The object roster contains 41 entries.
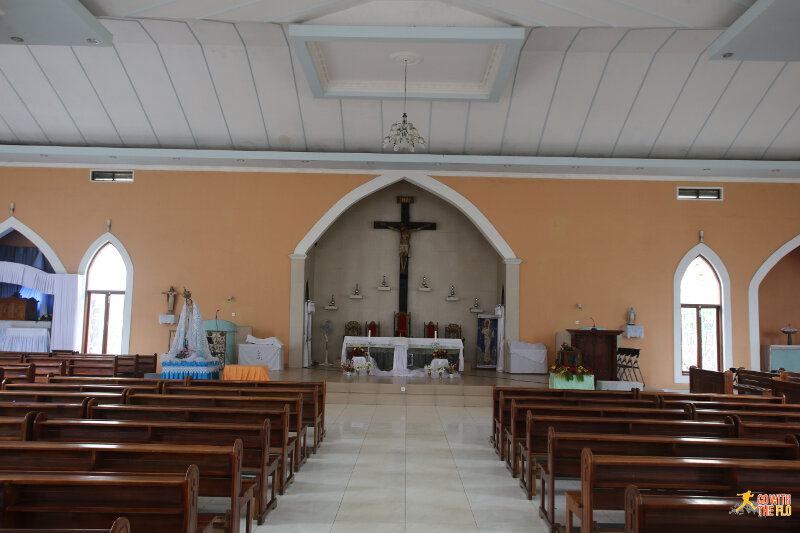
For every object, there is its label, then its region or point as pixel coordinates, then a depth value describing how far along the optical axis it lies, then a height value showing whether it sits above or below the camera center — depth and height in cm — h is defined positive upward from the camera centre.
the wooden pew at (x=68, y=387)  567 -71
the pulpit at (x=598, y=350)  1138 -41
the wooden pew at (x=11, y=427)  406 -80
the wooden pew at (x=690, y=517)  234 -76
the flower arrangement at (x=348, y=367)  1151 -87
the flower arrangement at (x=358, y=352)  1166 -58
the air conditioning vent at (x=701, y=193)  1317 +315
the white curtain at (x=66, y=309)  1286 +17
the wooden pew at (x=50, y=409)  458 -75
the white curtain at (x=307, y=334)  1347 -28
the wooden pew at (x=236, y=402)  524 -75
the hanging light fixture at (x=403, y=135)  826 +274
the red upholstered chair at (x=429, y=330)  1448 -12
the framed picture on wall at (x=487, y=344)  1422 -44
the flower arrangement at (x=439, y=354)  1186 -59
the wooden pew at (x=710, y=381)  865 -80
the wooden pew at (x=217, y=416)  457 -78
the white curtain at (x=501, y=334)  1330 -19
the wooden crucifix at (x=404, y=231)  1467 +237
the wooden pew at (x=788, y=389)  786 -79
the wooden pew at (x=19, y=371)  738 -74
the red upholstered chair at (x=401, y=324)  1438 +1
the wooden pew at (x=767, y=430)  459 -78
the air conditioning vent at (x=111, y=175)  1329 +329
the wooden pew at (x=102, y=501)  250 -82
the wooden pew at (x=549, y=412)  505 -76
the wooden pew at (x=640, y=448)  369 -79
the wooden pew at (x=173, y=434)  383 -79
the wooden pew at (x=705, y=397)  642 -74
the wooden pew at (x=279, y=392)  594 -76
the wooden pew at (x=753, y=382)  912 -82
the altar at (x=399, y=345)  1184 -43
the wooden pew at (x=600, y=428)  446 -78
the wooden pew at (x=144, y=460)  313 -81
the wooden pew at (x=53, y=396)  517 -73
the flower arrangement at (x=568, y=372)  858 -65
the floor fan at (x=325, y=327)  1474 -11
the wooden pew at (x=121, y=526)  187 -68
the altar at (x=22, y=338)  1262 -48
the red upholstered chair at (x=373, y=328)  1460 -11
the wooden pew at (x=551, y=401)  582 -76
